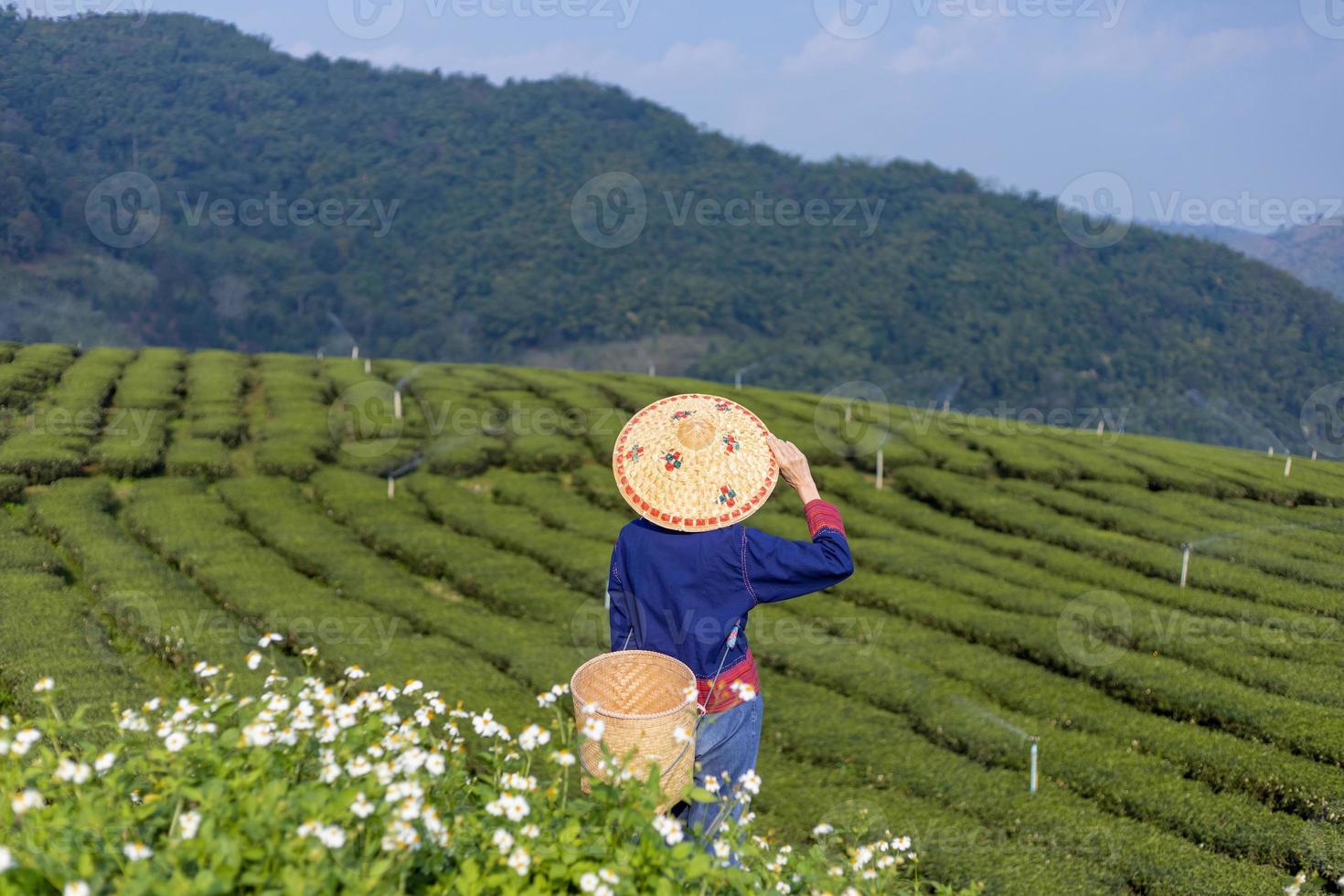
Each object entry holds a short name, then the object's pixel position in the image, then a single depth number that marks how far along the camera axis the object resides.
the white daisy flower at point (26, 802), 2.50
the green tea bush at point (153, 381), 22.84
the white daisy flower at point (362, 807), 2.70
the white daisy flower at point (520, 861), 2.70
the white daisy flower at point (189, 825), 2.60
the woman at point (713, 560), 4.34
